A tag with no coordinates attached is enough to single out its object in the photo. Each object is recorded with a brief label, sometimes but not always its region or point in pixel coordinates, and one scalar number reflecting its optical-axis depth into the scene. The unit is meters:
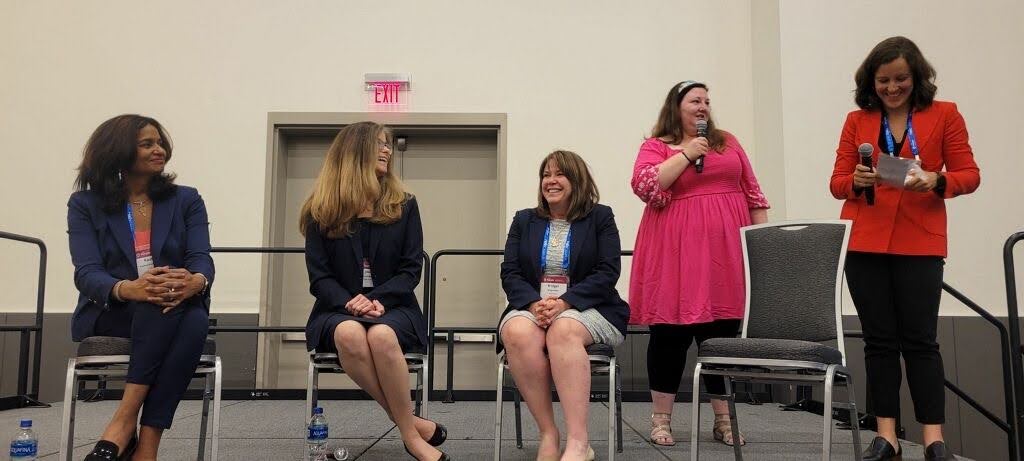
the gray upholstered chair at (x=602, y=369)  2.11
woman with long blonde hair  2.25
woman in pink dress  2.55
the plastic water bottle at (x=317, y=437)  2.30
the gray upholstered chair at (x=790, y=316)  1.91
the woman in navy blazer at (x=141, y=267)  2.10
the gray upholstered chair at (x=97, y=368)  2.05
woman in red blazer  2.23
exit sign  4.95
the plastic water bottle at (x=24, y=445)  2.23
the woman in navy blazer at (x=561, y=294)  2.19
